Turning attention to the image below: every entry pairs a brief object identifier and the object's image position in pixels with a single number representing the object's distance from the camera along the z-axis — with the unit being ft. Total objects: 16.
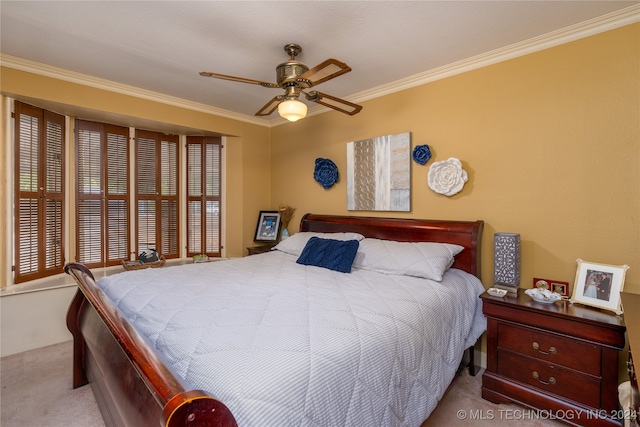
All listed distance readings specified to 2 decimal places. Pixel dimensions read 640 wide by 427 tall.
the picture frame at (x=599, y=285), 5.76
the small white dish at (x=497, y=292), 6.79
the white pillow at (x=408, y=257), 7.13
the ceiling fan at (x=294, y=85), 6.40
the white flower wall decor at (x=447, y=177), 8.33
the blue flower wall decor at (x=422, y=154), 8.87
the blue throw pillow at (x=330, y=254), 8.07
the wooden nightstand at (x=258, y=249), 12.77
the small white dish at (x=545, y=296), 6.21
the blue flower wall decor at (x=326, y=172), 11.41
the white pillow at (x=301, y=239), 9.63
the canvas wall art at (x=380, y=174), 9.54
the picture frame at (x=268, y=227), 13.66
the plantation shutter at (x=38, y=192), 8.96
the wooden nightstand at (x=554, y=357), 5.37
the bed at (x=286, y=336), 2.97
